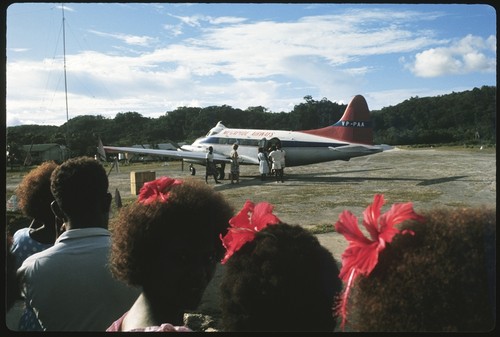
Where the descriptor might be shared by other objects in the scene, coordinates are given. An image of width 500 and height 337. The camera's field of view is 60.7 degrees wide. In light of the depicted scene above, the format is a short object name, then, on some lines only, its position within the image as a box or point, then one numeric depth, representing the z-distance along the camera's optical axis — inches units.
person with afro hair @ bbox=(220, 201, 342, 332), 37.6
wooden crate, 303.0
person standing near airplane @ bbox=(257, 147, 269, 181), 538.0
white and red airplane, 612.4
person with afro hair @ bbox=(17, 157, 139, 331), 61.2
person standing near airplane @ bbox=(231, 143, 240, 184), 518.6
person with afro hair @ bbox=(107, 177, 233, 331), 49.3
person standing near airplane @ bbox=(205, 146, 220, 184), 538.9
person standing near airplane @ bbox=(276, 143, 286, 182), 527.4
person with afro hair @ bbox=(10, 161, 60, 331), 85.7
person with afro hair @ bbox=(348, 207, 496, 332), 29.0
